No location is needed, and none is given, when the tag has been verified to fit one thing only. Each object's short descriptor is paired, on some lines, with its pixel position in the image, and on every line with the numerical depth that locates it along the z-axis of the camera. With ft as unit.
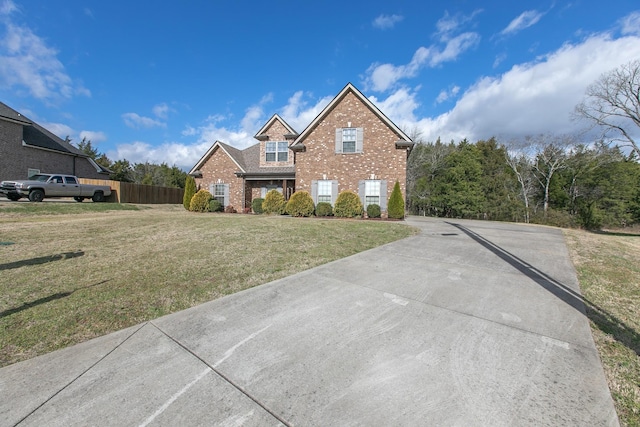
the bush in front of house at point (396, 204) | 48.93
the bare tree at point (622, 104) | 68.28
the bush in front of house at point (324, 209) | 52.47
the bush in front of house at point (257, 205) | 59.62
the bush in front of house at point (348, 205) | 50.72
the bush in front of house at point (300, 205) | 52.95
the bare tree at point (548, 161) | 99.18
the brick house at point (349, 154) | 51.65
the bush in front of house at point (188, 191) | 63.56
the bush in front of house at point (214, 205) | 62.18
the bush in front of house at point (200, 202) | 61.31
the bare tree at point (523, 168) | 105.60
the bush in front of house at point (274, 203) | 56.54
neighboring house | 59.47
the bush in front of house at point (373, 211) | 50.44
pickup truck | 50.24
